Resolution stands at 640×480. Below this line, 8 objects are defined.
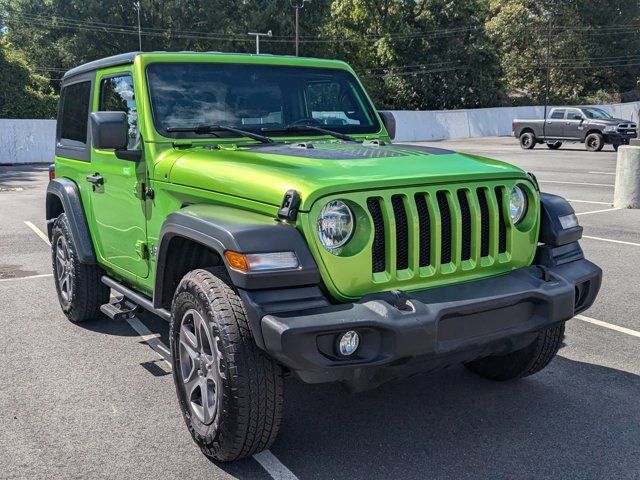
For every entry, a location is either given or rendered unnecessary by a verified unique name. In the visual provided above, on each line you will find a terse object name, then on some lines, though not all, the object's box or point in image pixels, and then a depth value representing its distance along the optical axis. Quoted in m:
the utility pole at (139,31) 48.78
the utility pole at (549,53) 55.36
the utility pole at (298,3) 48.80
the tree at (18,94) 33.97
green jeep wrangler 2.92
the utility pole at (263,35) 47.31
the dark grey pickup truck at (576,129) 25.88
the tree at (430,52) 53.72
